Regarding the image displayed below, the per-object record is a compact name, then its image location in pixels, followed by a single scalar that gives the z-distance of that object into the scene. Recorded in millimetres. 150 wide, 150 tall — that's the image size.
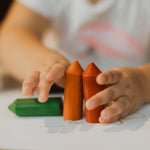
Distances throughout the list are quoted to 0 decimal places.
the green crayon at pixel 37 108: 415
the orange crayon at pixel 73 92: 402
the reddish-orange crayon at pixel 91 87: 394
